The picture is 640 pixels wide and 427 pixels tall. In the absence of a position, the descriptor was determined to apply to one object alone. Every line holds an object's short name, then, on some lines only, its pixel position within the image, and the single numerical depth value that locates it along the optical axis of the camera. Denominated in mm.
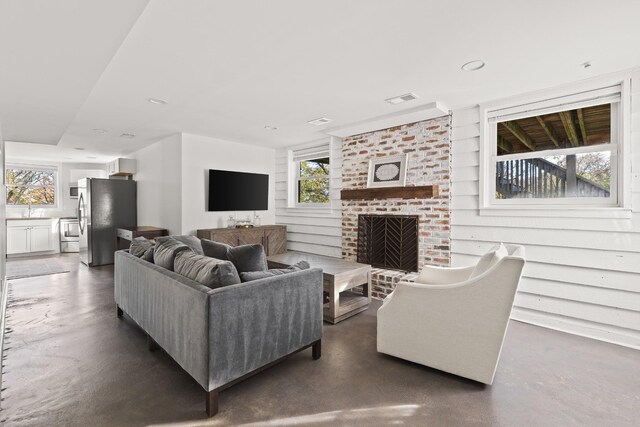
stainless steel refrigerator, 6078
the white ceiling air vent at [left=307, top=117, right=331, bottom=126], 4340
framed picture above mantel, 4305
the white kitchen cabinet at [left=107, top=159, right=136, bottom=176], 6738
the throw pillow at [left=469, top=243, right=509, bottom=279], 2262
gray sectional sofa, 1837
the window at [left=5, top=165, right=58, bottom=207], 7684
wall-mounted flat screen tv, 5375
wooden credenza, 5043
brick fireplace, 3930
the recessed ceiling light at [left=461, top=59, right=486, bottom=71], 2654
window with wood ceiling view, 3053
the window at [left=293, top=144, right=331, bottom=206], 5660
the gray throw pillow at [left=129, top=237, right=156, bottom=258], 3076
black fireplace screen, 4199
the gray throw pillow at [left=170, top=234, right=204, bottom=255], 3129
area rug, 5246
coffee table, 3238
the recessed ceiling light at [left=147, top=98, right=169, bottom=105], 3547
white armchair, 2047
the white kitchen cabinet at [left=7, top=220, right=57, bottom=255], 7016
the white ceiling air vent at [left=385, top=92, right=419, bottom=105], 3416
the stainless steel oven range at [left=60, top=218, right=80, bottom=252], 7758
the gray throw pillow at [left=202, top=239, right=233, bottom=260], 2682
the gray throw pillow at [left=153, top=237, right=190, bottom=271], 2516
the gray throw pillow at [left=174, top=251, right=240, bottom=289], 1965
